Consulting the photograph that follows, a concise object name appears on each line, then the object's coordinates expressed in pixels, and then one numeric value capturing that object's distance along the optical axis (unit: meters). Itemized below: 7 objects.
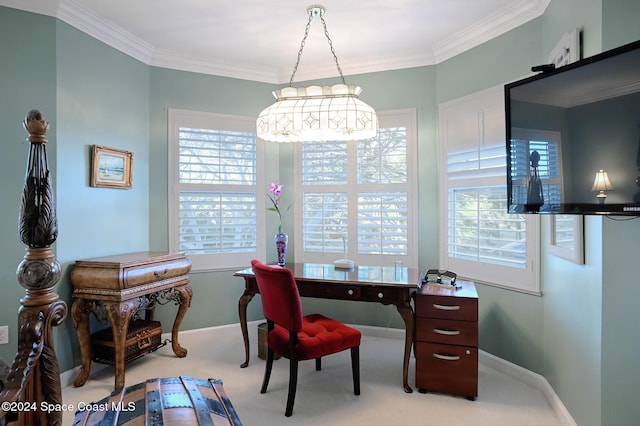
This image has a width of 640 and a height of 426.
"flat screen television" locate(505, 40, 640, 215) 1.39
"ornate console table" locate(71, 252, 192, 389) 2.59
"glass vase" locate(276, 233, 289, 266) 3.21
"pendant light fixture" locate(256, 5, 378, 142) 2.52
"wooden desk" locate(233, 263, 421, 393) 2.55
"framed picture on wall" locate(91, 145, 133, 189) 2.91
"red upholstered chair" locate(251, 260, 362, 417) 2.31
